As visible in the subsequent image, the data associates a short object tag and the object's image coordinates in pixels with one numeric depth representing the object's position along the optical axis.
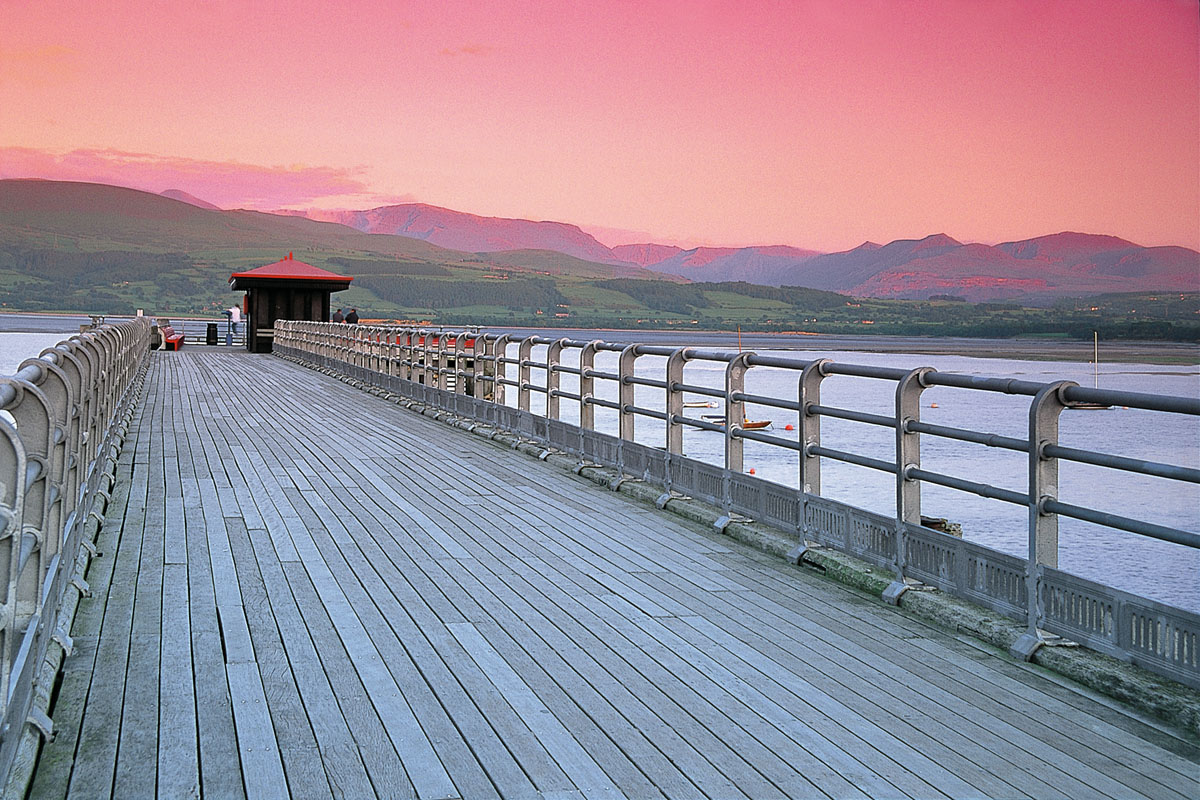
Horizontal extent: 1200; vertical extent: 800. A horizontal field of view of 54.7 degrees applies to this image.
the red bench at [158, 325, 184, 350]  46.28
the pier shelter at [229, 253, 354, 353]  41.47
